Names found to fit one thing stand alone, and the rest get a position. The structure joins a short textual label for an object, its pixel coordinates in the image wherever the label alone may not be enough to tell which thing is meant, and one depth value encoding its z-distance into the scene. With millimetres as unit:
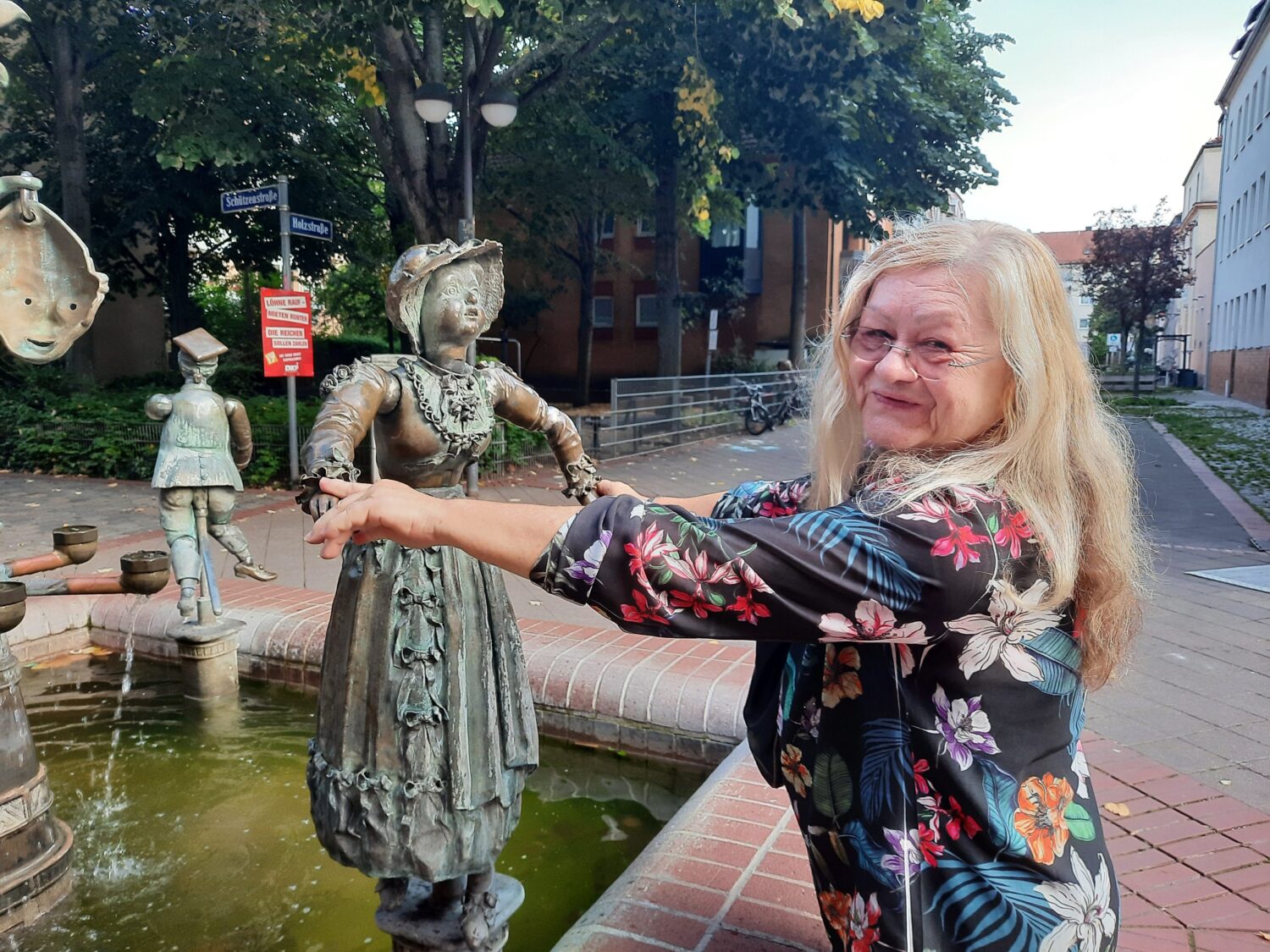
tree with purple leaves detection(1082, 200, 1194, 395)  27469
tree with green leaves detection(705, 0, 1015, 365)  11039
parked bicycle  17266
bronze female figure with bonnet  2010
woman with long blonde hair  1133
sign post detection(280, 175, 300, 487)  8559
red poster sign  8961
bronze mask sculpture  2482
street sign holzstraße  8641
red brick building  24859
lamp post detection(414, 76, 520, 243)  9492
